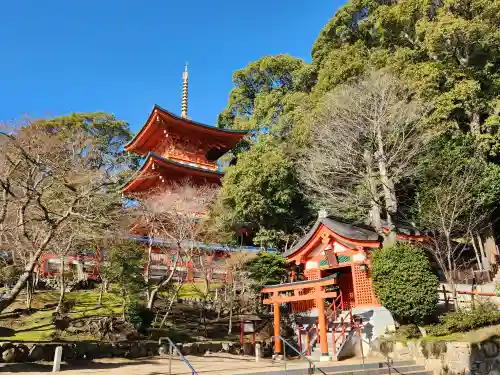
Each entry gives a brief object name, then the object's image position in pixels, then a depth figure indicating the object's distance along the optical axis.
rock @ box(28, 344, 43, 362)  9.52
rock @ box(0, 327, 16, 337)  11.44
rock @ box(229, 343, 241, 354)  12.52
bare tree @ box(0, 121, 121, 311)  8.71
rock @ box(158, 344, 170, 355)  11.58
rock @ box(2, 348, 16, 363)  9.10
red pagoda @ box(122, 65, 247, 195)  25.33
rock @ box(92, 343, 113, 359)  10.45
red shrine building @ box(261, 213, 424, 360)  12.07
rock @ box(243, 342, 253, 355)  12.56
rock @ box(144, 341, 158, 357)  11.38
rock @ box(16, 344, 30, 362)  9.34
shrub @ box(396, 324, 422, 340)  11.15
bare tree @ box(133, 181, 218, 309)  16.83
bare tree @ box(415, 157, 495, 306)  13.98
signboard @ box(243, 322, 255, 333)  12.27
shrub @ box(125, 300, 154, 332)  12.34
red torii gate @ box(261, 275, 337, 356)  11.44
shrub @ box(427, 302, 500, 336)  10.52
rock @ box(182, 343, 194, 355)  11.70
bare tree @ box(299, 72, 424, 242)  14.77
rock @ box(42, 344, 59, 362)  9.72
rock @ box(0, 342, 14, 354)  9.21
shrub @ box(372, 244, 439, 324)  11.45
